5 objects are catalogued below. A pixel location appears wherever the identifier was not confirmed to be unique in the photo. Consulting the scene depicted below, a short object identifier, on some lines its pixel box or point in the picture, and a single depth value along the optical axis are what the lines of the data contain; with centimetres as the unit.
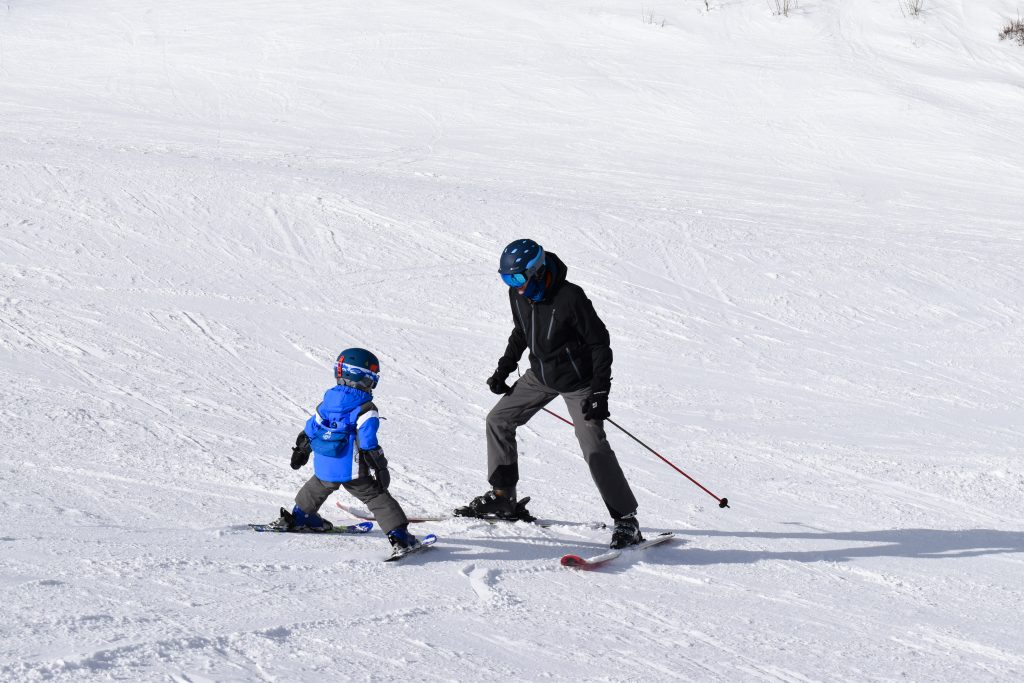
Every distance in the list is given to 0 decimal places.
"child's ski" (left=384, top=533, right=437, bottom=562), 1048
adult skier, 1081
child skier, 1031
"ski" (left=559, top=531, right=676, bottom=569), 1070
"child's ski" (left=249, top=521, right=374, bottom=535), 1098
